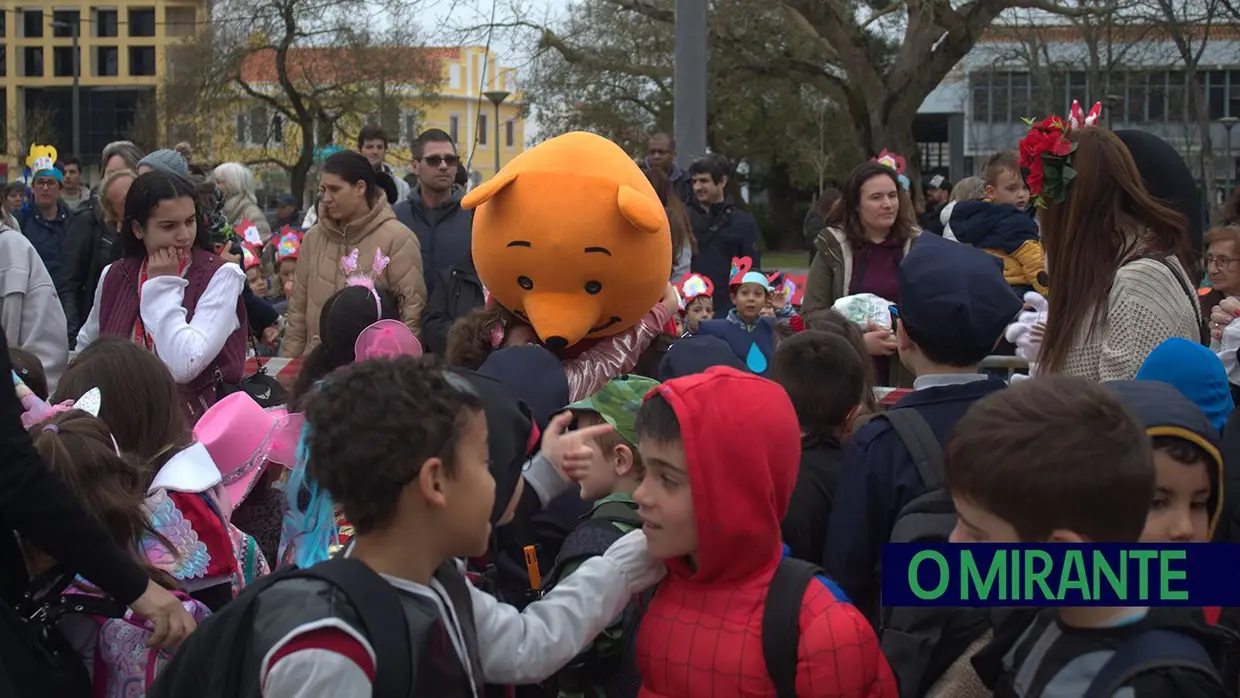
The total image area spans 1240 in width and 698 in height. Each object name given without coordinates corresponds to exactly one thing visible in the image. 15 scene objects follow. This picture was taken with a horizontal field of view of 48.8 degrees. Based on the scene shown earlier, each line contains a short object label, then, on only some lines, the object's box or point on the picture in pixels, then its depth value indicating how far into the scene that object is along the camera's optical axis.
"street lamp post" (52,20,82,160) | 35.32
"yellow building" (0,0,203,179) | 80.94
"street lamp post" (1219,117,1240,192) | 32.78
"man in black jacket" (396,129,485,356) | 7.21
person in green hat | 2.90
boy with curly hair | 2.16
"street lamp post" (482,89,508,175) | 23.12
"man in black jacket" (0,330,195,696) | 2.71
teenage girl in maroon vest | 4.82
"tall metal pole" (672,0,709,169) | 8.76
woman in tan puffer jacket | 6.56
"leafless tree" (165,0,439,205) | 35.22
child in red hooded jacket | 2.57
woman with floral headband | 3.79
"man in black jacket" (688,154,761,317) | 9.55
